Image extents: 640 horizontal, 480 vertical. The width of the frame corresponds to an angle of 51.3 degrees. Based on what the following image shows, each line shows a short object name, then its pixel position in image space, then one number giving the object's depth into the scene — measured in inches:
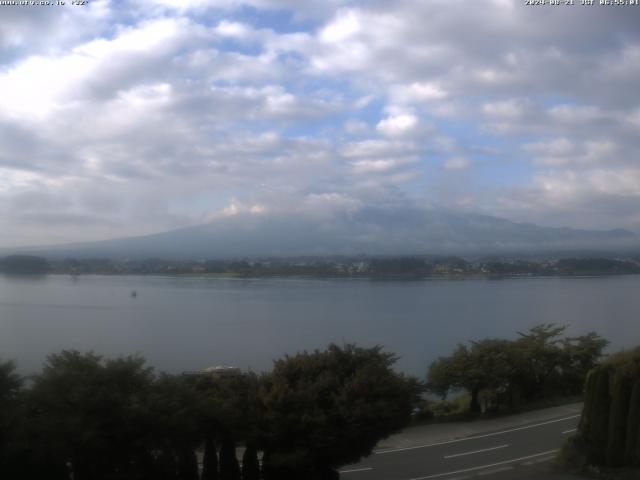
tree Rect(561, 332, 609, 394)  832.9
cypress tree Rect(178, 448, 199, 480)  388.5
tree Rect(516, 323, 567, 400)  804.6
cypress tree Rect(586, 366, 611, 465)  435.8
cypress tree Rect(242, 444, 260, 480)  416.5
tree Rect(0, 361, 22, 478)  334.6
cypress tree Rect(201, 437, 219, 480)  403.9
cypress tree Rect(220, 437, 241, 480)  408.2
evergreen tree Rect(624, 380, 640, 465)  413.4
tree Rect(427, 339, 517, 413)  740.6
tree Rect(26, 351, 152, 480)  337.4
